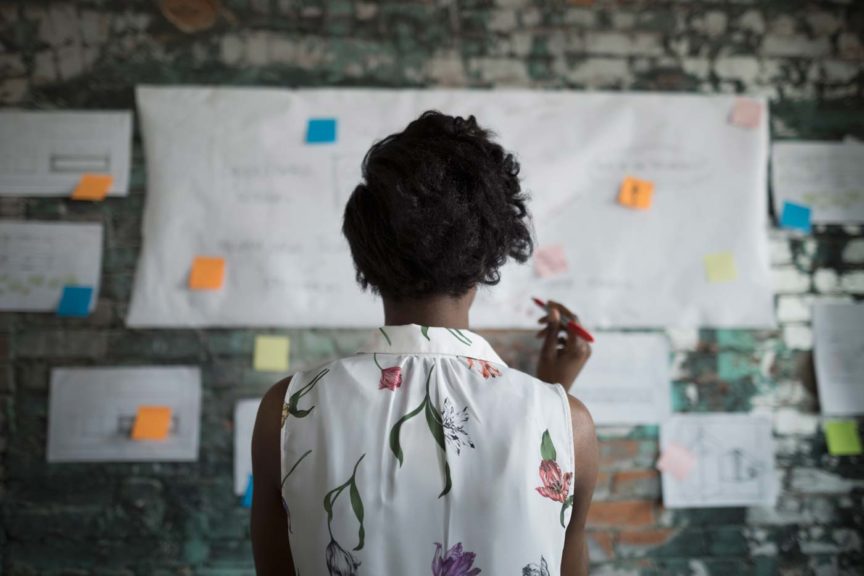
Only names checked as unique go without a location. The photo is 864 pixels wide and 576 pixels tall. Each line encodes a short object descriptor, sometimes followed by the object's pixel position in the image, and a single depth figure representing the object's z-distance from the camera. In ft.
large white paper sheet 6.17
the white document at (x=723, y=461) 6.31
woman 2.91
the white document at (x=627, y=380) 6.29
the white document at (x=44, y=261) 6.13
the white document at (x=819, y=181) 6.58
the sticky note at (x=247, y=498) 5.96
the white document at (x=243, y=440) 6.06
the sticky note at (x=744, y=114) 6.54
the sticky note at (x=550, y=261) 6.33
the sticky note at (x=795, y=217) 6.52
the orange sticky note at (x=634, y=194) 6.40
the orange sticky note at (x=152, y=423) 6.02
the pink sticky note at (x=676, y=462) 6.30
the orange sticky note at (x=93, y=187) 6.16
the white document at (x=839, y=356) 6.47
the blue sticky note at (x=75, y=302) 6.08
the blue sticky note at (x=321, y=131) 6.28
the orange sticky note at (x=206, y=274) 6.11
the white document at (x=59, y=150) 6.20
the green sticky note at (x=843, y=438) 6.42
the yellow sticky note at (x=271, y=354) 6.15
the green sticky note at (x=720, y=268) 6.42
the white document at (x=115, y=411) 6.03
